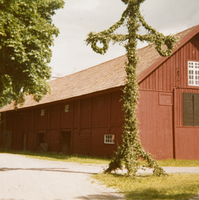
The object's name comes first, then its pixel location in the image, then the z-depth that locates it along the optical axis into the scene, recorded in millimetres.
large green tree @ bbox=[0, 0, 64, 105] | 14484
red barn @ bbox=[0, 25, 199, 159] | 19184
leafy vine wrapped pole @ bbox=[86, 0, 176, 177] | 10234
